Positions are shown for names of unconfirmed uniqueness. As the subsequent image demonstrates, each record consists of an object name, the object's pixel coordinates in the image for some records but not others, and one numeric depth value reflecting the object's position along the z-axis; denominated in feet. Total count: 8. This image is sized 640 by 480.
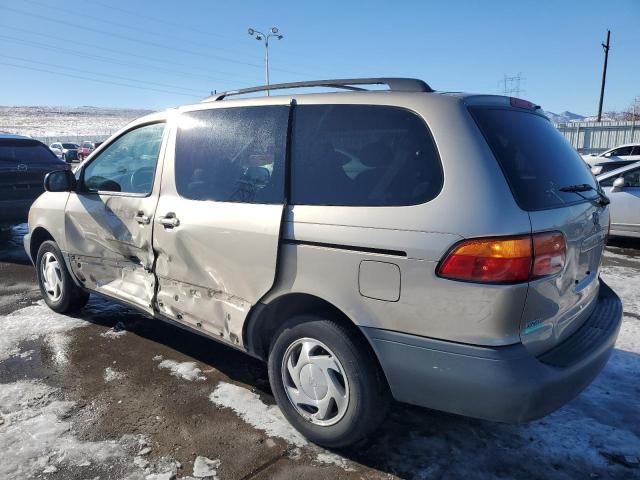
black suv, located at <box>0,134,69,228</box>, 24.31
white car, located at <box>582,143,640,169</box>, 56.39
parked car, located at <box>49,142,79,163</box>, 115.98
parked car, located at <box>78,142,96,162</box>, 124.98
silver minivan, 6.87
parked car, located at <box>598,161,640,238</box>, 24.82
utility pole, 115.65
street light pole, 98.78
